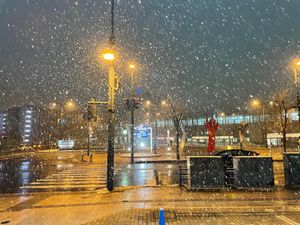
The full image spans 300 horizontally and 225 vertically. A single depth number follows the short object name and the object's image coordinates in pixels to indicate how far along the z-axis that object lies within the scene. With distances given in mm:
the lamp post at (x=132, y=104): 19529
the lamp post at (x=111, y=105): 9758
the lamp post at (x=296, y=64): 14700
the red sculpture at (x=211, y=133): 16224
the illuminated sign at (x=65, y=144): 45373
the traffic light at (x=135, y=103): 19482
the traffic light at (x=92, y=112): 11136
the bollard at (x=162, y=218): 4347
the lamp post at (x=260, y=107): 43197
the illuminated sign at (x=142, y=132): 30091
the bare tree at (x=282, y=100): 23730
